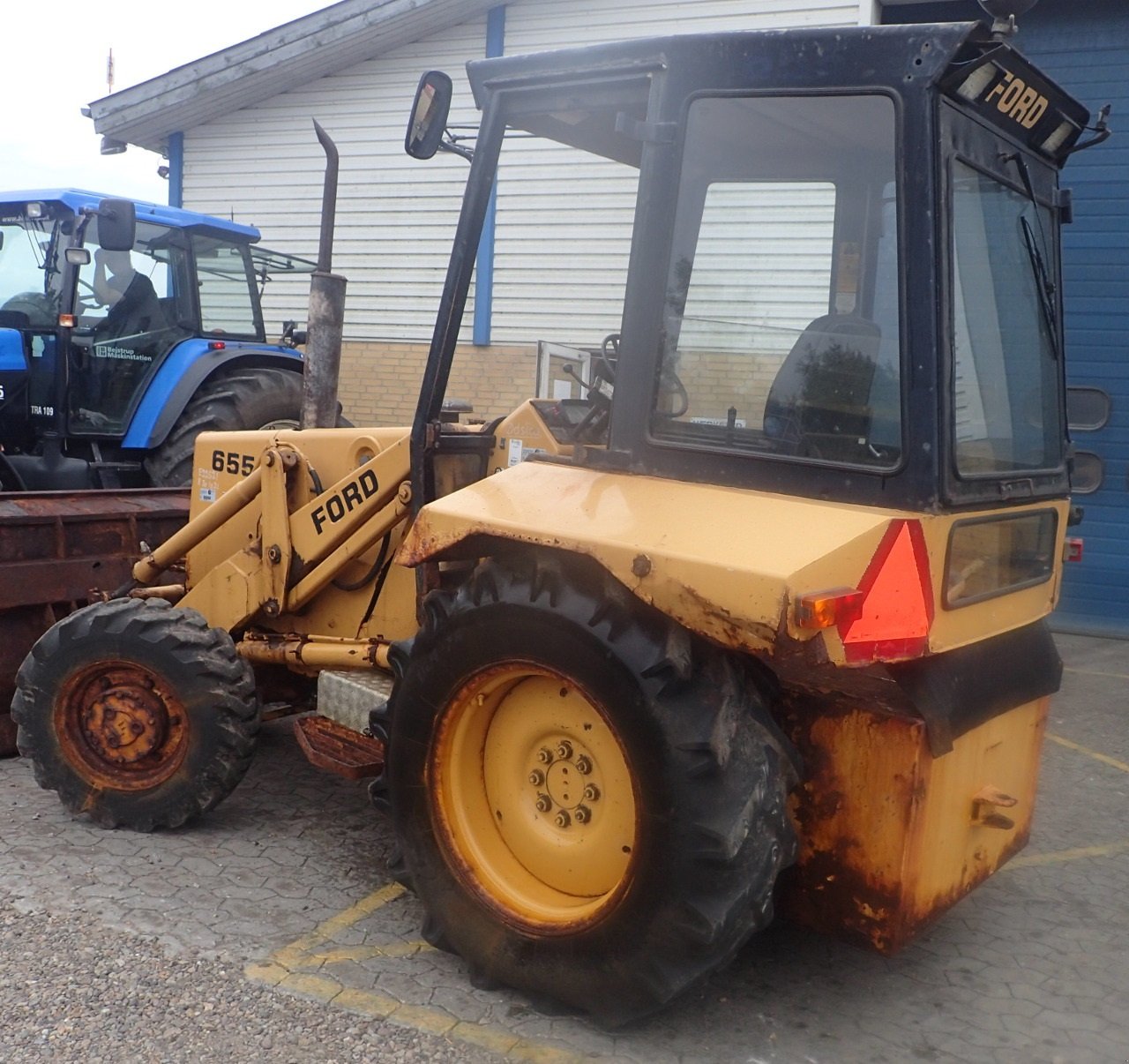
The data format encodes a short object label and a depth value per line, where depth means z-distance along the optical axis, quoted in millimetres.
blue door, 8750
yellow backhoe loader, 2680
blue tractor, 7656
